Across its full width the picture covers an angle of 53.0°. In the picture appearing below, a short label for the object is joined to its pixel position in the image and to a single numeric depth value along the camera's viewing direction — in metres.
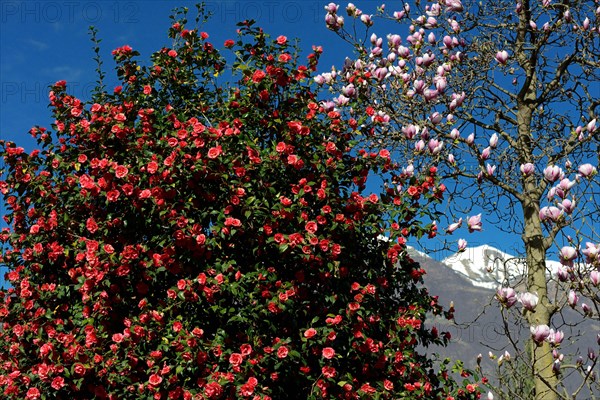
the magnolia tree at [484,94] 8.82
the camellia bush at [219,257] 6.22
